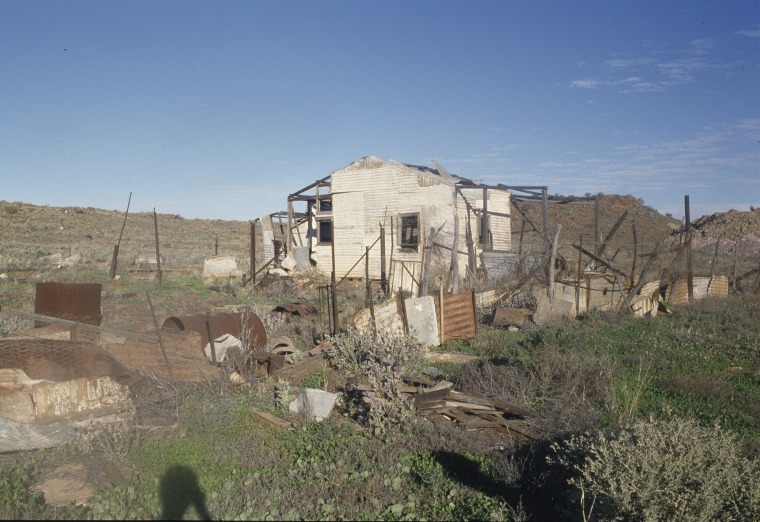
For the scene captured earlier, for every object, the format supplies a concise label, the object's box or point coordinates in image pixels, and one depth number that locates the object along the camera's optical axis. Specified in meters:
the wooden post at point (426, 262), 13.77
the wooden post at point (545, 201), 17.47
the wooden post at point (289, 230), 22.27
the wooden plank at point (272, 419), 6.40
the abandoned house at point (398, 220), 18.61
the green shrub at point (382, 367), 6.25
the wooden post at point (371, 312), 9.96
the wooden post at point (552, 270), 12.98
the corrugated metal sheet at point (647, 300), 14.06
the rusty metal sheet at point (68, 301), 7.92
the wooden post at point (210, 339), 7.96
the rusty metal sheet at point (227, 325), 8.30
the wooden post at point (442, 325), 11.30
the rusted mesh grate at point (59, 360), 6.10
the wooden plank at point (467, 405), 6.77
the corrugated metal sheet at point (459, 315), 11.44
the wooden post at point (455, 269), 15.79
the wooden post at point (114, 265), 19.03
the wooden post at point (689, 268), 14.96
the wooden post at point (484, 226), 18.62
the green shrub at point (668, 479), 4.32
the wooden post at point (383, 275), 17.72
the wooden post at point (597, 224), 16.73
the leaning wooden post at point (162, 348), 7.06
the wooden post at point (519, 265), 14.32
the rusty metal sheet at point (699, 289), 15.27
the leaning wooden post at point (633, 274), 13.96
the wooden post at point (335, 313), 9.53
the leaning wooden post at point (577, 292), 13.49
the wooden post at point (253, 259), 18.49
